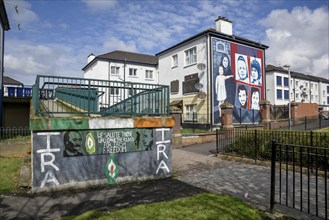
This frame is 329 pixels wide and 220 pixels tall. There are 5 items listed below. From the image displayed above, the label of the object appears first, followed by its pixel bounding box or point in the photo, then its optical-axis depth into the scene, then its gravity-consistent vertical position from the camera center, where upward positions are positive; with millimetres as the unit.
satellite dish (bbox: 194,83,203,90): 25109 +3061
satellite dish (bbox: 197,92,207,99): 24422 +2071
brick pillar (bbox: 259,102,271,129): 22828 +207
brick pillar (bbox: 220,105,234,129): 19891 +25
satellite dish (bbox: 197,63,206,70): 24600 +4913
